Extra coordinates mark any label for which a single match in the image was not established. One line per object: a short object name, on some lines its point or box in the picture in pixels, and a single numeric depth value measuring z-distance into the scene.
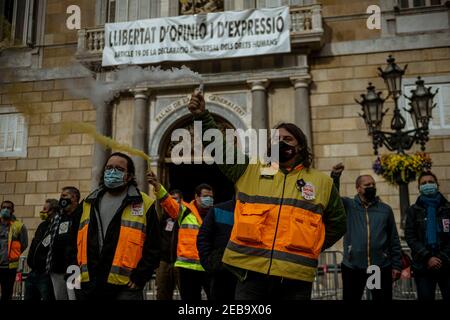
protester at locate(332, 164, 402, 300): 5.38
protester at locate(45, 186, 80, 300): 5.83
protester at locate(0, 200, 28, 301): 7.81
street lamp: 9.31
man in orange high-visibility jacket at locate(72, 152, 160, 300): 3.88
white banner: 13.15
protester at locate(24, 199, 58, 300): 6.42
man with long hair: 3.31
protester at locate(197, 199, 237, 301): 5.02
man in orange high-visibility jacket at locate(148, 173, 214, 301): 6.01
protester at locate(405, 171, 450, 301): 5.45
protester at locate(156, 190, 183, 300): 6.71
